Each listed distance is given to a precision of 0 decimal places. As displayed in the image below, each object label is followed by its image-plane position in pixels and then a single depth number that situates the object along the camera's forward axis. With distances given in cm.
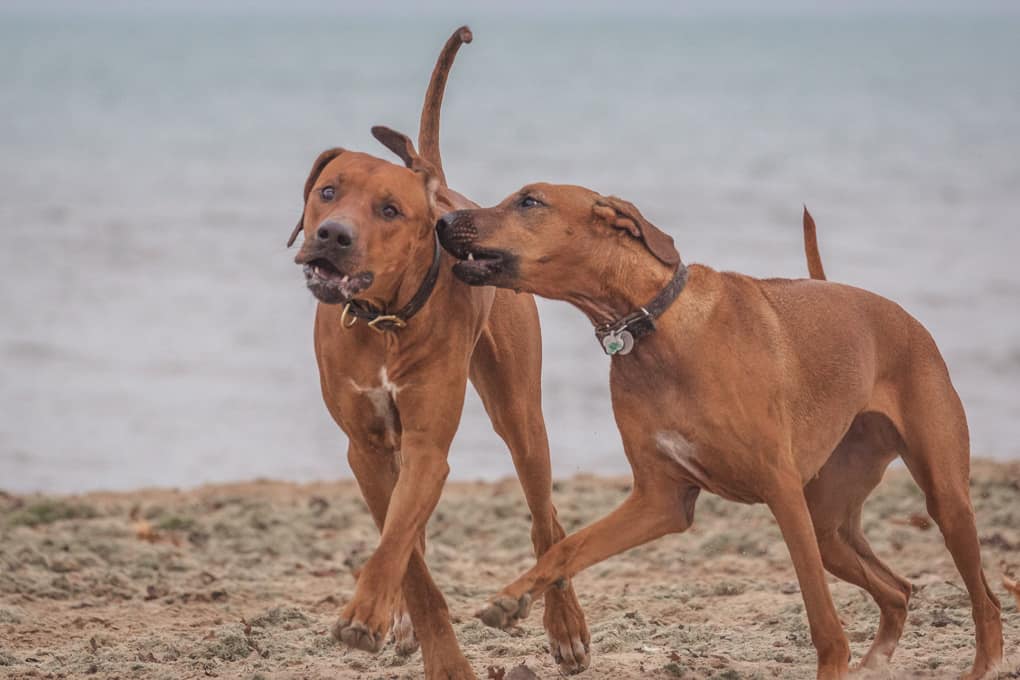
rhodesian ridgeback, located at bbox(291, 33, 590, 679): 1111
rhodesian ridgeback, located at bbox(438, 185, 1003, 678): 1120
